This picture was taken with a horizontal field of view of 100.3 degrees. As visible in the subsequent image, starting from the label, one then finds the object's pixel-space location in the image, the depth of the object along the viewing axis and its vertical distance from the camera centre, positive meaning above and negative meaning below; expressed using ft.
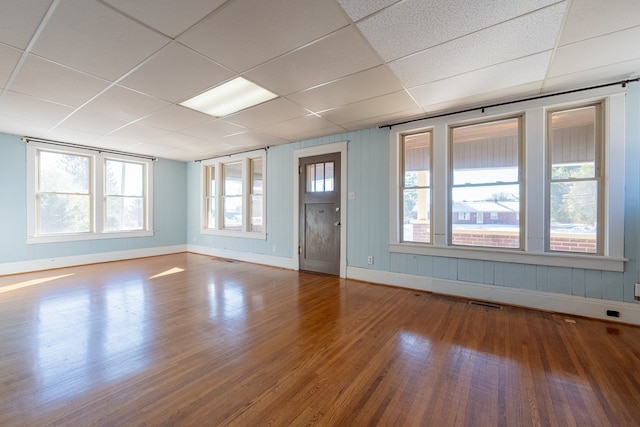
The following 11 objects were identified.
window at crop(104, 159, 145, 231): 19.70 +1.19
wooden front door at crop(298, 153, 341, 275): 15.58 -0.09
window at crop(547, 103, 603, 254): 9.67 +1.21
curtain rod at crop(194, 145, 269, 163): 18.52 +4.45
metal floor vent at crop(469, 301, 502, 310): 10.53 -3.74
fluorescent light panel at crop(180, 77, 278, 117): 9.64 +4.55
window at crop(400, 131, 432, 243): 12.94 +1.19
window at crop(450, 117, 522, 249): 11.04 +1.28
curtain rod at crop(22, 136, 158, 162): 15.93 +4.32
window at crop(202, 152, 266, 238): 19.72 +1.29
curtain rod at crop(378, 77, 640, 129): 8.98 +4.39
